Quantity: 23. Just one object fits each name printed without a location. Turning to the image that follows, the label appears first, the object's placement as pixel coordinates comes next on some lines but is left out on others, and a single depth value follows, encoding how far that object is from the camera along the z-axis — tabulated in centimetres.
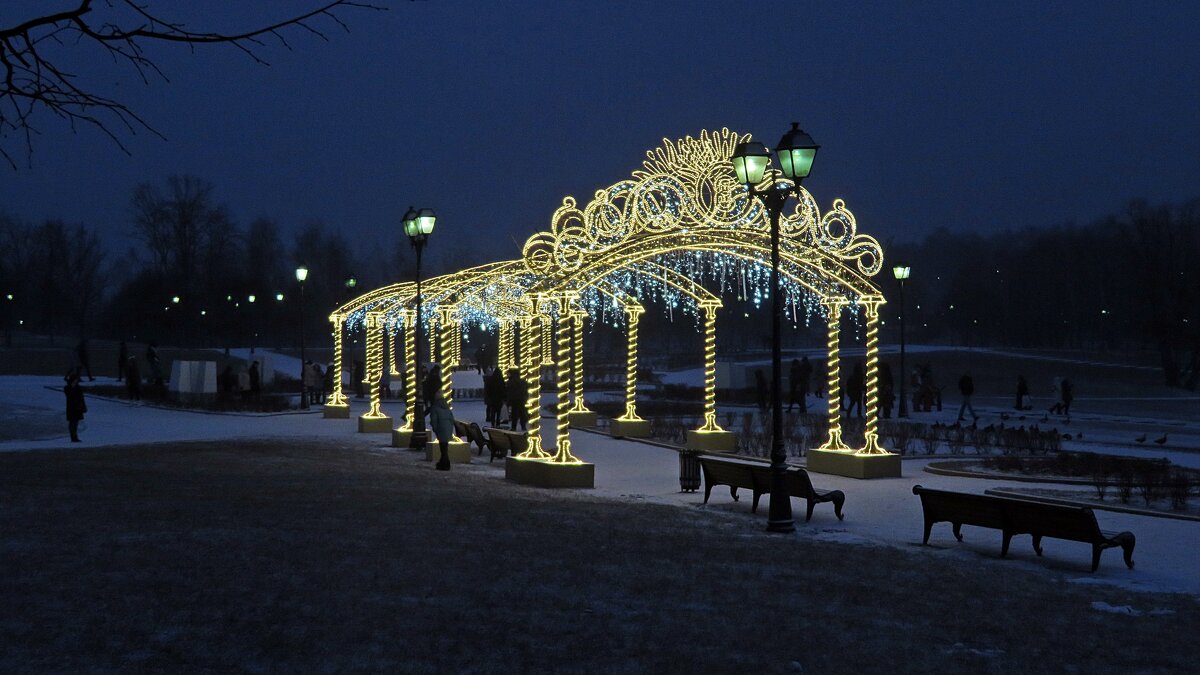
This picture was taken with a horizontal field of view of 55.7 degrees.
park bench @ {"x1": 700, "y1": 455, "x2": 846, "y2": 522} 1426
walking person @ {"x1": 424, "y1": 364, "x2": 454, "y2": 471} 2011
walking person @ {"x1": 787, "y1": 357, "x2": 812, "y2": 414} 3684
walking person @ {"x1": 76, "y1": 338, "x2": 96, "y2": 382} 4846
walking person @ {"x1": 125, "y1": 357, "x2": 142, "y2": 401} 3822
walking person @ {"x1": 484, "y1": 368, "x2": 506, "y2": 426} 3072
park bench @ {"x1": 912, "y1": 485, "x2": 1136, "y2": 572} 1064
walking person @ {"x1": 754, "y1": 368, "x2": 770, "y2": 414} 3619
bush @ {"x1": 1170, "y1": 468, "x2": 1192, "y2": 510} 1520
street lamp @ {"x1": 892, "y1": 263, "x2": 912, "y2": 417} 3491
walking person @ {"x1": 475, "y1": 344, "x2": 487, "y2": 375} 5847
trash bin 1700
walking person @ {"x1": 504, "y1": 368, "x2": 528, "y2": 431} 2856
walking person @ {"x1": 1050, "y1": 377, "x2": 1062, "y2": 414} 3618
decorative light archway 1903
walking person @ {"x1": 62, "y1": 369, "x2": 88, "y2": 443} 2417
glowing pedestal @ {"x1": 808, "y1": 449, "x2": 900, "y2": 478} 1917
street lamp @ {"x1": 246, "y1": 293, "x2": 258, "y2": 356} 8509
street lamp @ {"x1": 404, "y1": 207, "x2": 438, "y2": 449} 2328
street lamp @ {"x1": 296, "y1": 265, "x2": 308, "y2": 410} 3512
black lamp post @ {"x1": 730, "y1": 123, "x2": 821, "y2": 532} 1331
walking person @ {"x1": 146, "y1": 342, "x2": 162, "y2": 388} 4331
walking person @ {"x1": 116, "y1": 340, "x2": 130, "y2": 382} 4441
